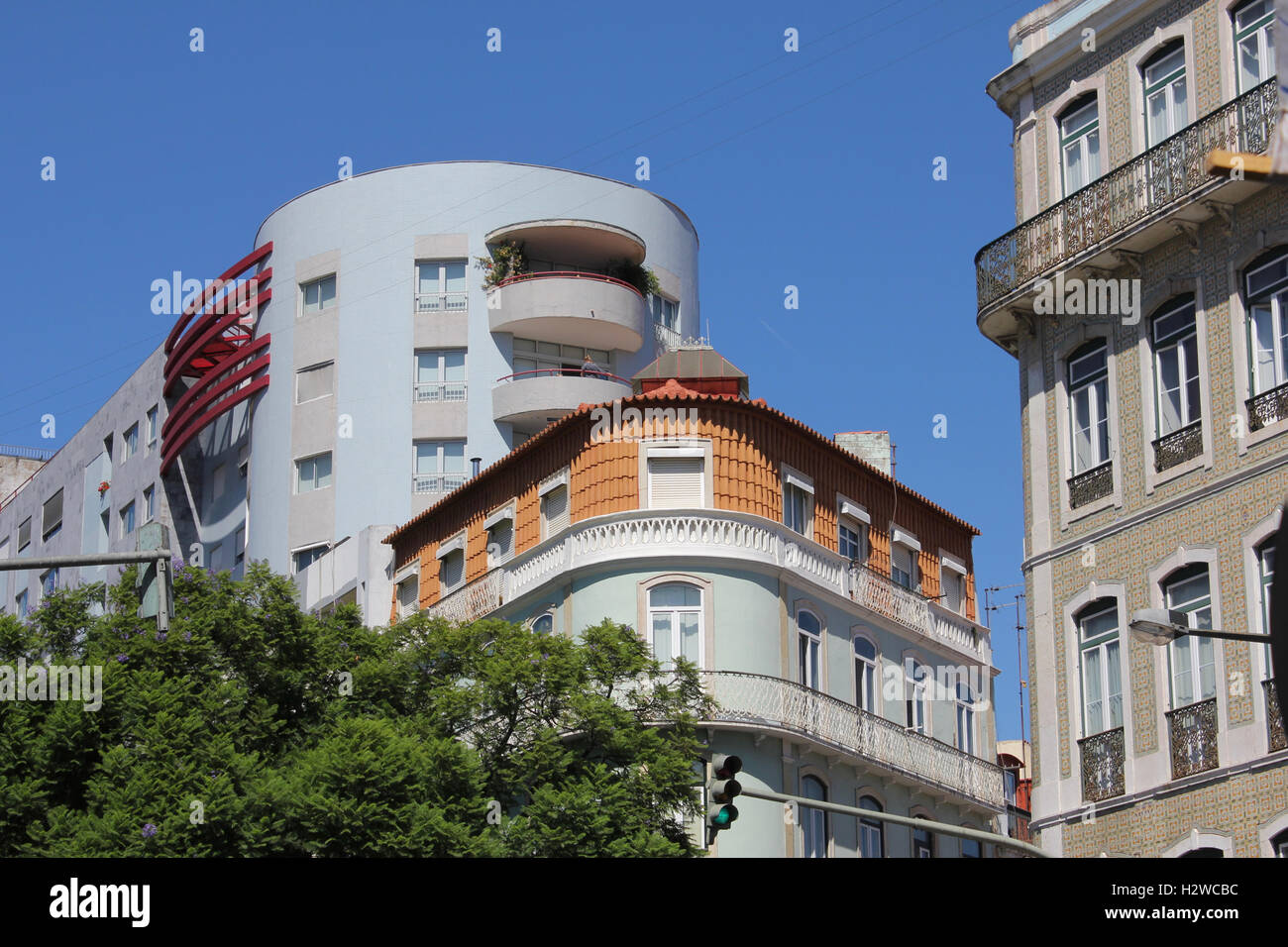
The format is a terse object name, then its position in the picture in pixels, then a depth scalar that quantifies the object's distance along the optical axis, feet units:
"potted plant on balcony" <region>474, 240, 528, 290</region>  198.59
